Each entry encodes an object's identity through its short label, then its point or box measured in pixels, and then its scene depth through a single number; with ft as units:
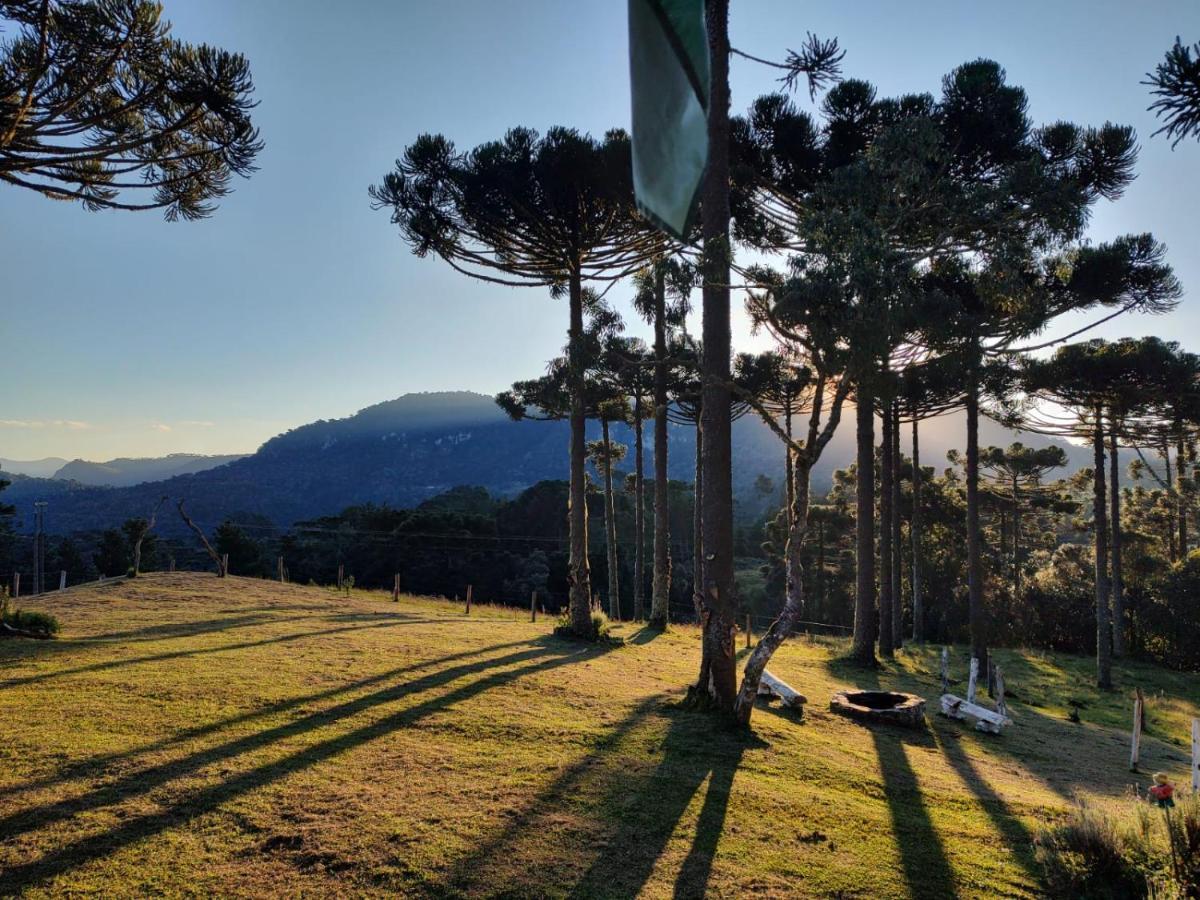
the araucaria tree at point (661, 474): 55.06
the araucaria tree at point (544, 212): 41.73
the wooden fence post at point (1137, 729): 26.50
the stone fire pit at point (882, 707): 29.71
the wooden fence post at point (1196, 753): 19.62
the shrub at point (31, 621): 31.63
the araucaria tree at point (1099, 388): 50.16
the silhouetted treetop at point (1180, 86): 8.20
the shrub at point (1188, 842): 12.93
